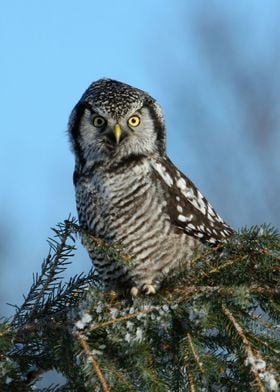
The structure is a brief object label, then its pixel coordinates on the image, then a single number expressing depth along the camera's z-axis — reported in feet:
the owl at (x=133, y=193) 24.49
